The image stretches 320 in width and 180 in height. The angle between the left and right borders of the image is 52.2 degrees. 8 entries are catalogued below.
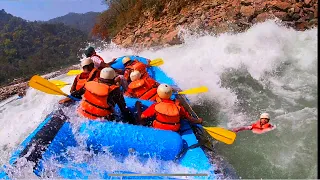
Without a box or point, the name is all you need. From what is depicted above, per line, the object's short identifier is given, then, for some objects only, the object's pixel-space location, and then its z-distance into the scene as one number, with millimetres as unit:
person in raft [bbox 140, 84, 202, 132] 3711
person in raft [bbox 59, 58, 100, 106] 4289
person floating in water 4301
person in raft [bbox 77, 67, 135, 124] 3605
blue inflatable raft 3121
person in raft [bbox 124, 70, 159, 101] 4648
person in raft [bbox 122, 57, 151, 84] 5453
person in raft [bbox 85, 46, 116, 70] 5529
